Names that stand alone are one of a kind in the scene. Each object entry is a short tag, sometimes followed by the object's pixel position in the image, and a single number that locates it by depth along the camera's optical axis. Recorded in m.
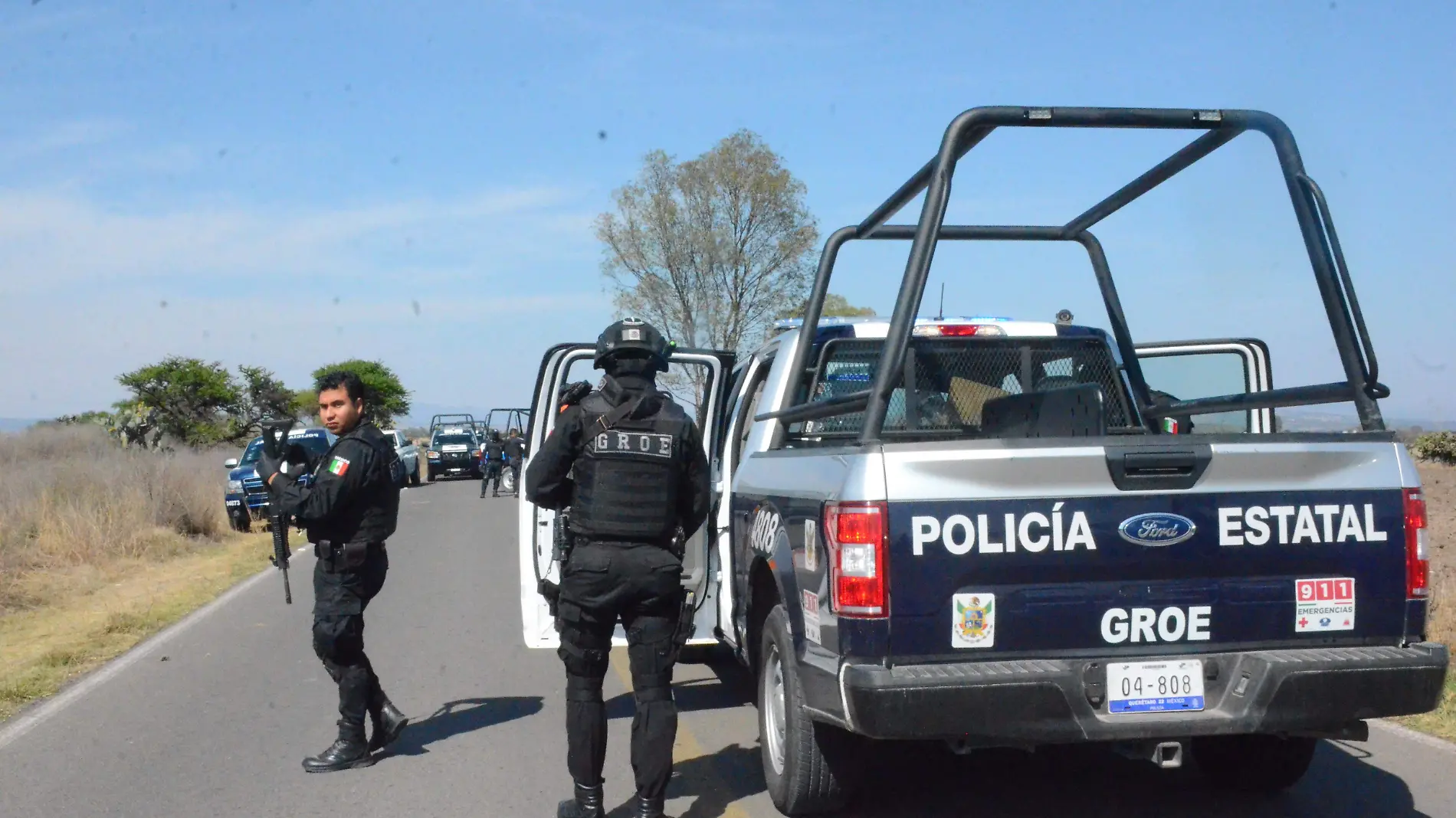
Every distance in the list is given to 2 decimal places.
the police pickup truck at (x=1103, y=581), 4.19
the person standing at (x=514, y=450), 23.41
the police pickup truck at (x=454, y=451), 40.31
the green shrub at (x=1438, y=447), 24.64
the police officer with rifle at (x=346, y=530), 6.12
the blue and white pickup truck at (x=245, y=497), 20.78
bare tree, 32.44
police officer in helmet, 5.02
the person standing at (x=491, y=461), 29.06
